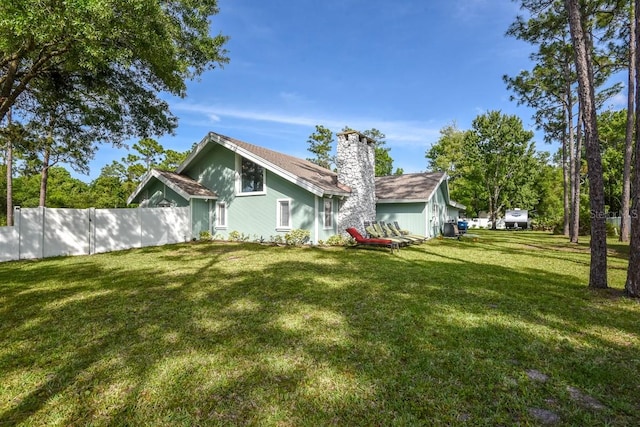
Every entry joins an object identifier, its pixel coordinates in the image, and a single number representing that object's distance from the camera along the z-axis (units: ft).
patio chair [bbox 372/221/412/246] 46.38
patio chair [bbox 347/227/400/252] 43.42
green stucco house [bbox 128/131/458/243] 49.34
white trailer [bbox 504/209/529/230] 117.70
